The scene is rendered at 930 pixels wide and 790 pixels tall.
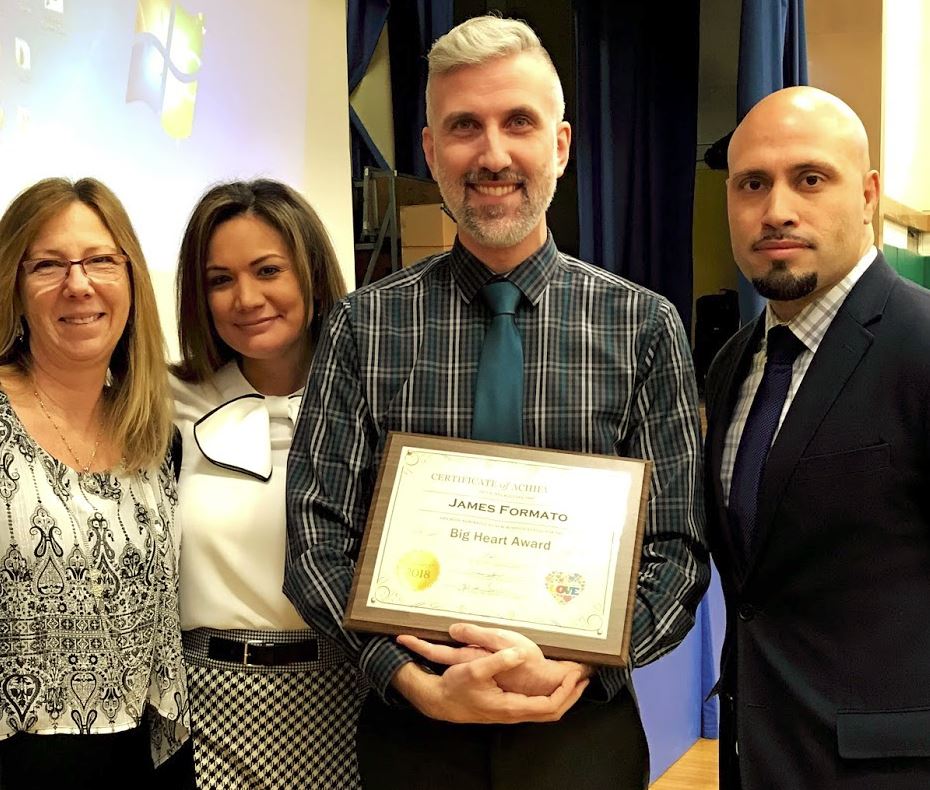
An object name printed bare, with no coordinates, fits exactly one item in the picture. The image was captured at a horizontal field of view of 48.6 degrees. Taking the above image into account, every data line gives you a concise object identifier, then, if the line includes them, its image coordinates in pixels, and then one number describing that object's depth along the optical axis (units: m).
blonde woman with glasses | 1.56
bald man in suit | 1.48
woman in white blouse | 1.73
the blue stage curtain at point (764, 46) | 3.64
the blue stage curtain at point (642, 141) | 4.49
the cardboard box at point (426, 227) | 4.45
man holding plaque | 1.45
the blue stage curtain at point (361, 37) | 4.38
